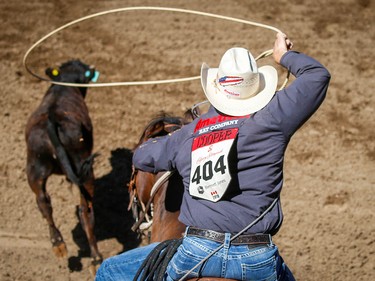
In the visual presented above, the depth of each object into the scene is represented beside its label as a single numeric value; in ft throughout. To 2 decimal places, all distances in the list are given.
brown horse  28.14
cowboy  21.59
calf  39.65
